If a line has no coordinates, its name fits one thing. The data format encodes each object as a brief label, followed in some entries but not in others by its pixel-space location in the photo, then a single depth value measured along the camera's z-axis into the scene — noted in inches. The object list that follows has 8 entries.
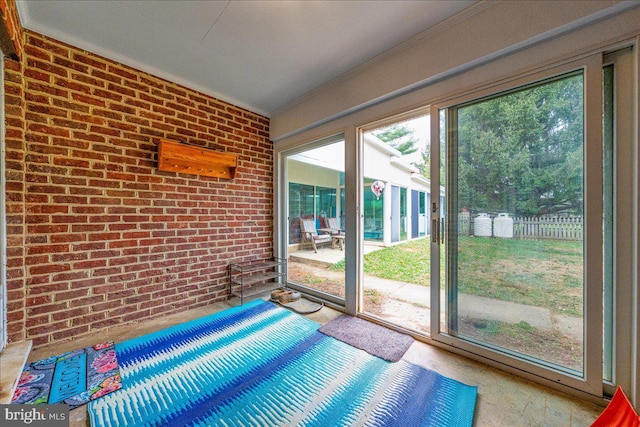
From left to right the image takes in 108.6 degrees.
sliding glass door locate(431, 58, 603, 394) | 56.1
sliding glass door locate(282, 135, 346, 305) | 133.5
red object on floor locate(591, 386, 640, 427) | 43.7
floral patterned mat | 54.4
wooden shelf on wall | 94.4
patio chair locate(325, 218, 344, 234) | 184.4
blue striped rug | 50.6
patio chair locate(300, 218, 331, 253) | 163.4
